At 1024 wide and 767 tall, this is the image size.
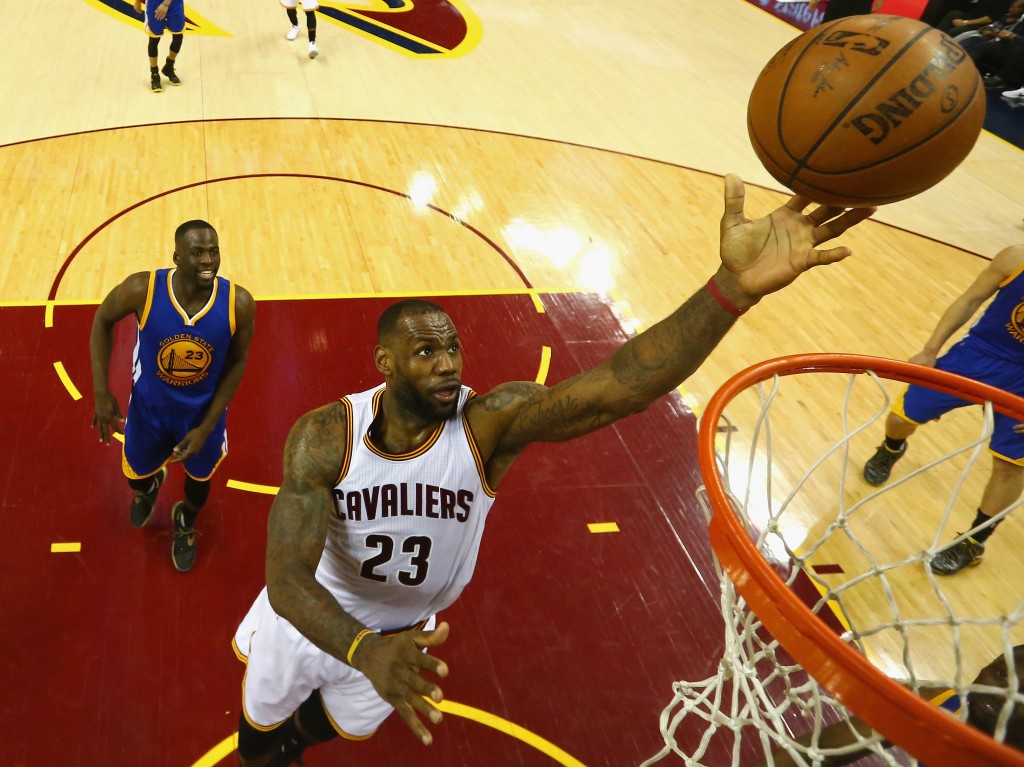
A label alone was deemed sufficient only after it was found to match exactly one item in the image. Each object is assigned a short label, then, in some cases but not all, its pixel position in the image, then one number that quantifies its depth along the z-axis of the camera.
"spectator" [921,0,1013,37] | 11.20
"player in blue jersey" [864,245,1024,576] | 4.25
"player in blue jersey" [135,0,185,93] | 8.39
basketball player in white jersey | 2.18
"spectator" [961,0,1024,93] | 10.55
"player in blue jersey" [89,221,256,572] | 3.71
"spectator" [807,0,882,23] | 12.36
